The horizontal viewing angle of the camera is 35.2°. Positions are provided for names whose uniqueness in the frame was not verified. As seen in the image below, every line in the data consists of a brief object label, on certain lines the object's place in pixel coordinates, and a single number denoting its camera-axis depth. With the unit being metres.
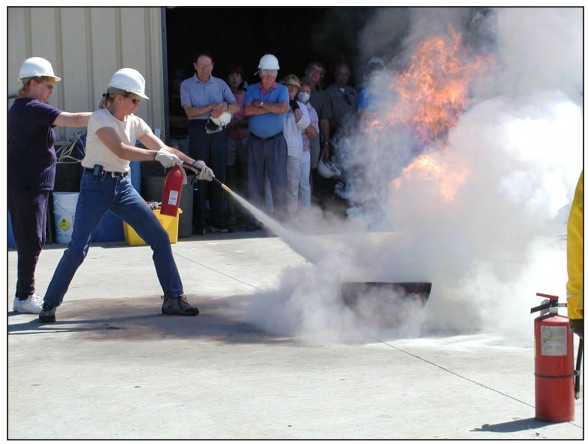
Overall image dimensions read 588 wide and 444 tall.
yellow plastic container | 10.65
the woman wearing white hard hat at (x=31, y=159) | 7.02
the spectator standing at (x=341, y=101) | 12.81
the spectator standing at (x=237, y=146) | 12.10
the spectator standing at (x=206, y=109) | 11.20
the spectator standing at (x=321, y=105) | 12.71
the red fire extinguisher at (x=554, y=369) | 4.35
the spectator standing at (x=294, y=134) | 11.60
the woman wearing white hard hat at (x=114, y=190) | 6.77
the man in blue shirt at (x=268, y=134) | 11.24
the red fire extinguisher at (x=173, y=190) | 7.20
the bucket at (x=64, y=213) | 10.98
